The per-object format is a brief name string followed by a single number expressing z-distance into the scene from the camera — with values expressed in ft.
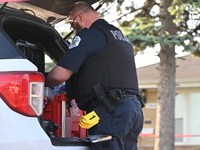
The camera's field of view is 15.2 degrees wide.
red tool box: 20.65
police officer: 17.80
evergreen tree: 61.96
